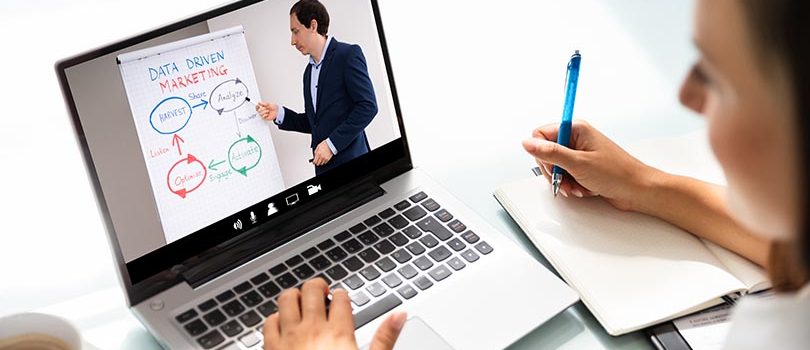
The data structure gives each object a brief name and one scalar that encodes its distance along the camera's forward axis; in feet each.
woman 1.52
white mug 2.27
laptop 2.56
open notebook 2.68
